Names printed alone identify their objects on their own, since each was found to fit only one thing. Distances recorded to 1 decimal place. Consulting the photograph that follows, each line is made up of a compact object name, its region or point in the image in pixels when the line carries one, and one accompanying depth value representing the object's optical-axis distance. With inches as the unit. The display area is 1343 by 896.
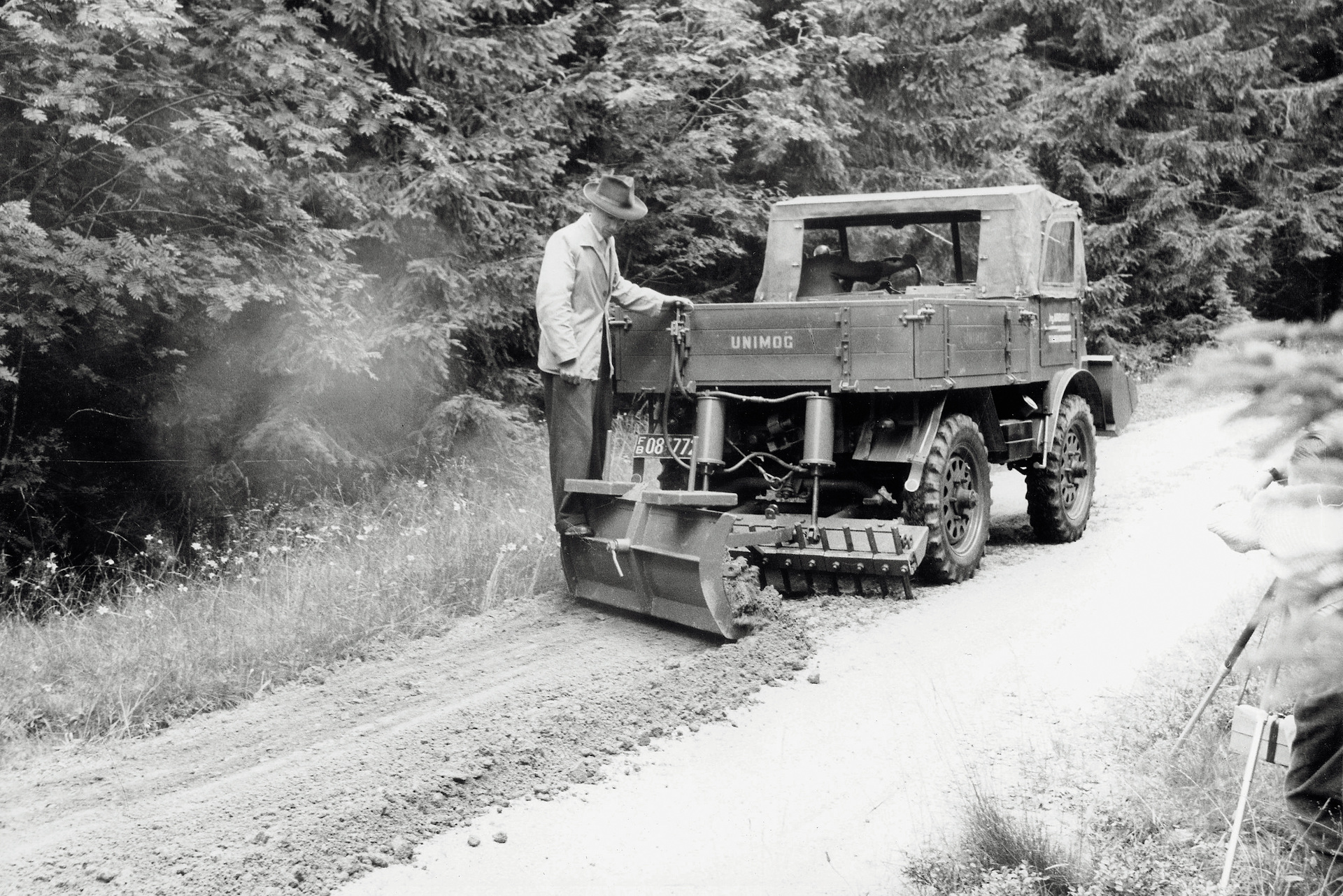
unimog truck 298.4
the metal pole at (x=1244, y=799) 141.0
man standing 304.0
